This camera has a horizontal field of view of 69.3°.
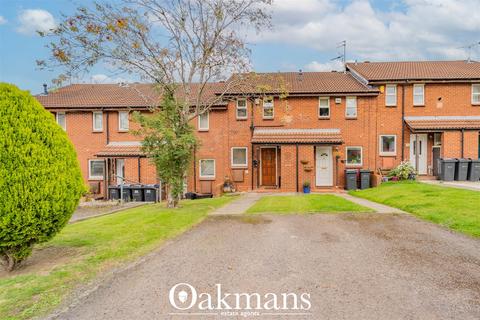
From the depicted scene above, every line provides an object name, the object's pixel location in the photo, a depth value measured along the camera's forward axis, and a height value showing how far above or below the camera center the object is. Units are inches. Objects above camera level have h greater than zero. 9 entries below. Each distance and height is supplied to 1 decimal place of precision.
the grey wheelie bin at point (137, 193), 799.1 -90.4
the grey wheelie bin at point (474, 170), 743.7 -37.4
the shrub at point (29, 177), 212.5 -14.5
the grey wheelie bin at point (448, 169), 748.6 -35.3
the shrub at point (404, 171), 761.0 -40.7
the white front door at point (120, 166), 908.6 -32.1
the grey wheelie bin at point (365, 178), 786.7 -56.8
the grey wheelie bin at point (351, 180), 789.2 -61.4
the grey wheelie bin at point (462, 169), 746.2 -35.2
